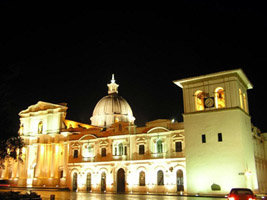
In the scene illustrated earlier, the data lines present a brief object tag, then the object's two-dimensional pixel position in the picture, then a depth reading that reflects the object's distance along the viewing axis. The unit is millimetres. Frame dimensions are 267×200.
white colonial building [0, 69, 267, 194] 35094
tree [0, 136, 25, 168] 25775
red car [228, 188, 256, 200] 19103
